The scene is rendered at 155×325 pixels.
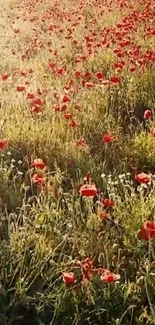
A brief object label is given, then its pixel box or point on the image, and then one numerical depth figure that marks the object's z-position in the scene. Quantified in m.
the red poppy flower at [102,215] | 2.74
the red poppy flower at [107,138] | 3.29
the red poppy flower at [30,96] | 3.83
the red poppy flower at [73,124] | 3.78
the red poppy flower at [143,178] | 2.68
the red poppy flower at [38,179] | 2.75
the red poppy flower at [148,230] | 2.38
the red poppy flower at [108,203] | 2.70
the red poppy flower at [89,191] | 2.50
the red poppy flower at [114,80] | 4.09
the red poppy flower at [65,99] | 3.71
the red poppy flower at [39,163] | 2.84
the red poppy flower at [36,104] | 3.65
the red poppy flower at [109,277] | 2.24
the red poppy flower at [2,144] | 3.10
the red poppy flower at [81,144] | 3.63
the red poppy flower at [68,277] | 2.26
